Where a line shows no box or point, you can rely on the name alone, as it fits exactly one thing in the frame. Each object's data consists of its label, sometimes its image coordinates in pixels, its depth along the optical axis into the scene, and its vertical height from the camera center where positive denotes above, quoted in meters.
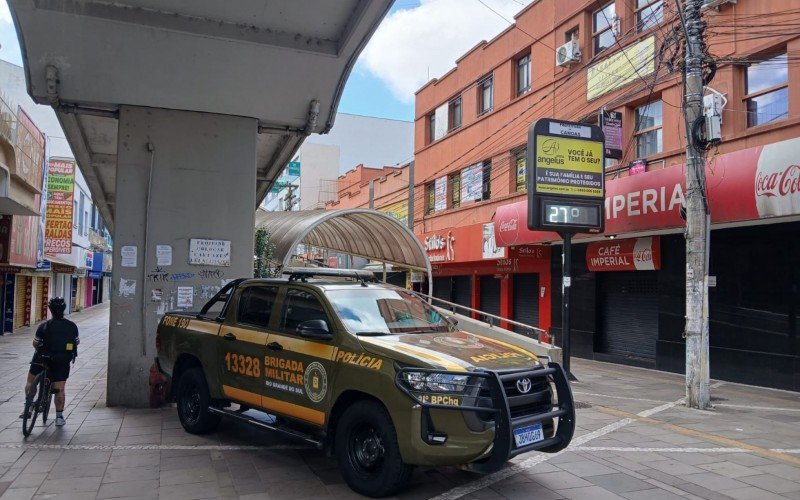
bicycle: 7.14 -1.54
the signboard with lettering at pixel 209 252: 9.21 +0.31
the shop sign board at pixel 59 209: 24.33 +2.46
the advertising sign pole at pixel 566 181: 11.61 +1.90
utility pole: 9.76 +0.78
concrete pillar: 8.84 +0.89
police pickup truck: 4.78 -0.92
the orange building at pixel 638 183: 11.70 +2.11
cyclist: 7.39 -0.91
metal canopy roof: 13.84 +1.14
